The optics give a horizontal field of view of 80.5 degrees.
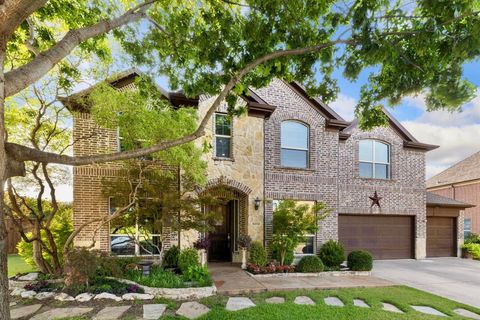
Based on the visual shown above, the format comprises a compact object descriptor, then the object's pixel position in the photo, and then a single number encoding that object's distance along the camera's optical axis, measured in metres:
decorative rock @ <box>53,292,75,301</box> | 6.67
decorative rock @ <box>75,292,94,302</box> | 6.65
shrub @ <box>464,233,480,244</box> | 15.59
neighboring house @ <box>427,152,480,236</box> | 20.17
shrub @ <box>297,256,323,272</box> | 10.03
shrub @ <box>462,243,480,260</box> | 14.50
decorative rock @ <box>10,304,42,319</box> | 5.79
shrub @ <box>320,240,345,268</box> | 10.79
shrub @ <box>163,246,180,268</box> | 9.30
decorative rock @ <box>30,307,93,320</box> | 5.73
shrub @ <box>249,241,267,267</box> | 10.07
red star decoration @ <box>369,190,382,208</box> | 13.43
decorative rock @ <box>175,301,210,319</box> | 6.01
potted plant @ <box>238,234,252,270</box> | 10.24
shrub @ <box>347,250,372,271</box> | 10.22
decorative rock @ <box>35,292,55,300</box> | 6.74
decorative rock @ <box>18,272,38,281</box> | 7.71
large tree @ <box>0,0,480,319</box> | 3.99
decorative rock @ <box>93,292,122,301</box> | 6.77
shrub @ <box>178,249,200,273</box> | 8.58
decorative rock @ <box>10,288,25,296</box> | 6.93
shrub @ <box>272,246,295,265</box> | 10.52
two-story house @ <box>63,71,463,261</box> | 9.72
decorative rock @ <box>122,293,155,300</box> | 6.86
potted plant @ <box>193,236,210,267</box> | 9.42
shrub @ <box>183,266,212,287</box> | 7.66
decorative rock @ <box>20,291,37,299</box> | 6.80
